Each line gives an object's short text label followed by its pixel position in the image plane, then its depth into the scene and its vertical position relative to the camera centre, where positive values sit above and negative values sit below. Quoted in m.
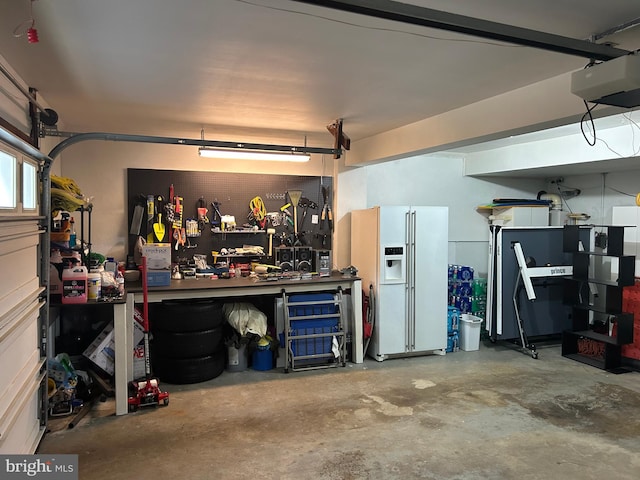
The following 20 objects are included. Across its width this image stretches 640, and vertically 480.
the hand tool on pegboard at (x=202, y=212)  5.21 +0.21
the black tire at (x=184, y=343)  4.41 -1.16
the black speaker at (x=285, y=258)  5.54 -0.36
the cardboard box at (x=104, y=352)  3.98 -1.13
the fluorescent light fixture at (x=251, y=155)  4.70 +0.82
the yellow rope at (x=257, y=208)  5.44 +0.27
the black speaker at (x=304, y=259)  5.61 -0.37
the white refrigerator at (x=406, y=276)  5.21 -0.55
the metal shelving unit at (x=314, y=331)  4.86 -1.14
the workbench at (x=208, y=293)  3.73 -0.66
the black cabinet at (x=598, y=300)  5.04 -0.88
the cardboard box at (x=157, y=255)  4.44 -0.27
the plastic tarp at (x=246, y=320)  4.70 -0.98
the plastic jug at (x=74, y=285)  3.63 -0.47
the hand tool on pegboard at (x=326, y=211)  5.78 +0.25
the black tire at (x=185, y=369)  4.44 -1.43
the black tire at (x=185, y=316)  4.41 -0.88
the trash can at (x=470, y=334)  5.71 -1.35
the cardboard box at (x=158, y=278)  4.40 -0.50
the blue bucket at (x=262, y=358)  4.88 -1.44
